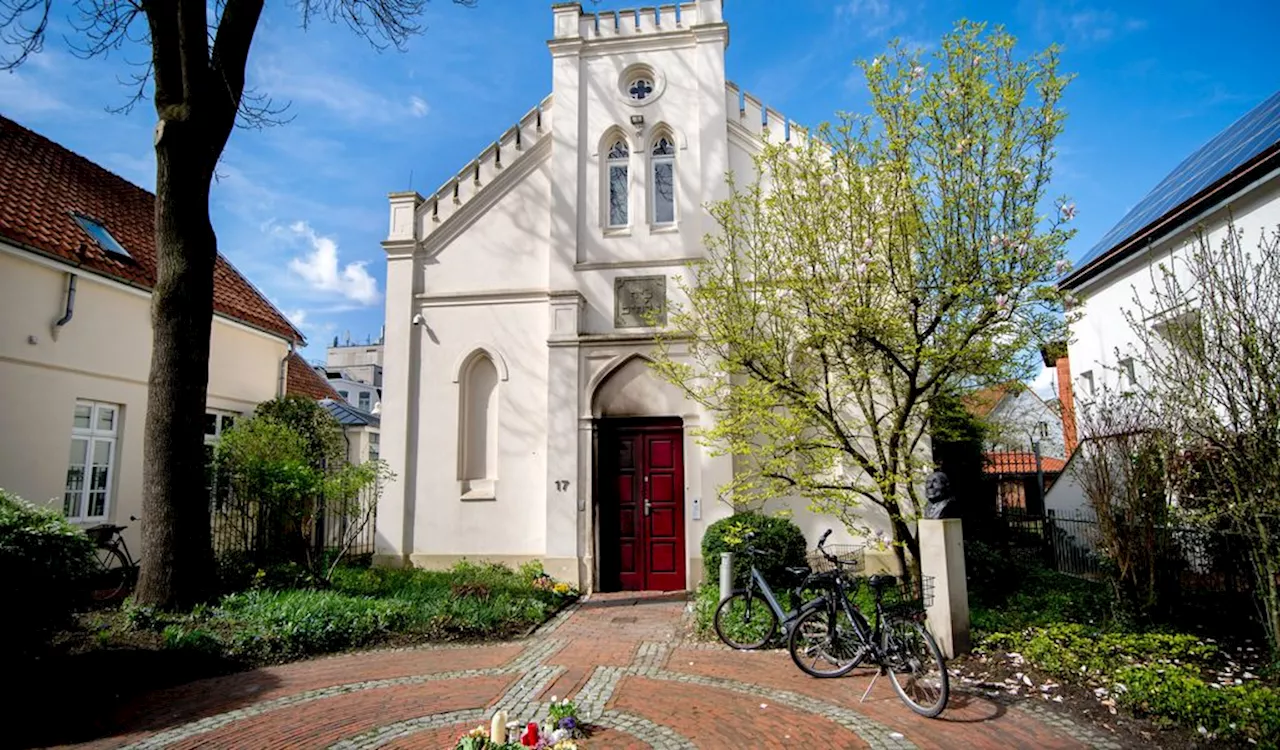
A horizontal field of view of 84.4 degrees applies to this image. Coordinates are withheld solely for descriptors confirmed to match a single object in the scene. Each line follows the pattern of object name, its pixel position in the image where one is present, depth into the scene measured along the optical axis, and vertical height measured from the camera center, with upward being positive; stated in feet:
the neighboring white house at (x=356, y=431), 62.18 +4.36
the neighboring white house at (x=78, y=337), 37.09 +8.55
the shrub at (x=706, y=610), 28.84 -5.62
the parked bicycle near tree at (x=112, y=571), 34.24 -4.53
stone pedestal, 24.03 -3.66
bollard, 30.63 -4.23
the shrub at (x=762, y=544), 32.94 -3.17
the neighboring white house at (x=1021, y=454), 33.54 +1.81
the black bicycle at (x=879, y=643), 20.24 -5.22
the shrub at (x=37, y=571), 20.61 -2.68
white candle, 13.80 -4.86
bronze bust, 24.53 -0.84
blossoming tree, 26.73 +7.88
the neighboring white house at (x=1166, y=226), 29.48 +11.78
